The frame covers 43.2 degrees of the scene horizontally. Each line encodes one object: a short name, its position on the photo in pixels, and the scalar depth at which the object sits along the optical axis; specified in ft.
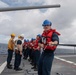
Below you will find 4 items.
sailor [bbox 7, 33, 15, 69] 16.44
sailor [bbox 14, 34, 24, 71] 15.02
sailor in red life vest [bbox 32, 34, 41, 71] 15.45
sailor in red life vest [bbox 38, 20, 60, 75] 8.50
